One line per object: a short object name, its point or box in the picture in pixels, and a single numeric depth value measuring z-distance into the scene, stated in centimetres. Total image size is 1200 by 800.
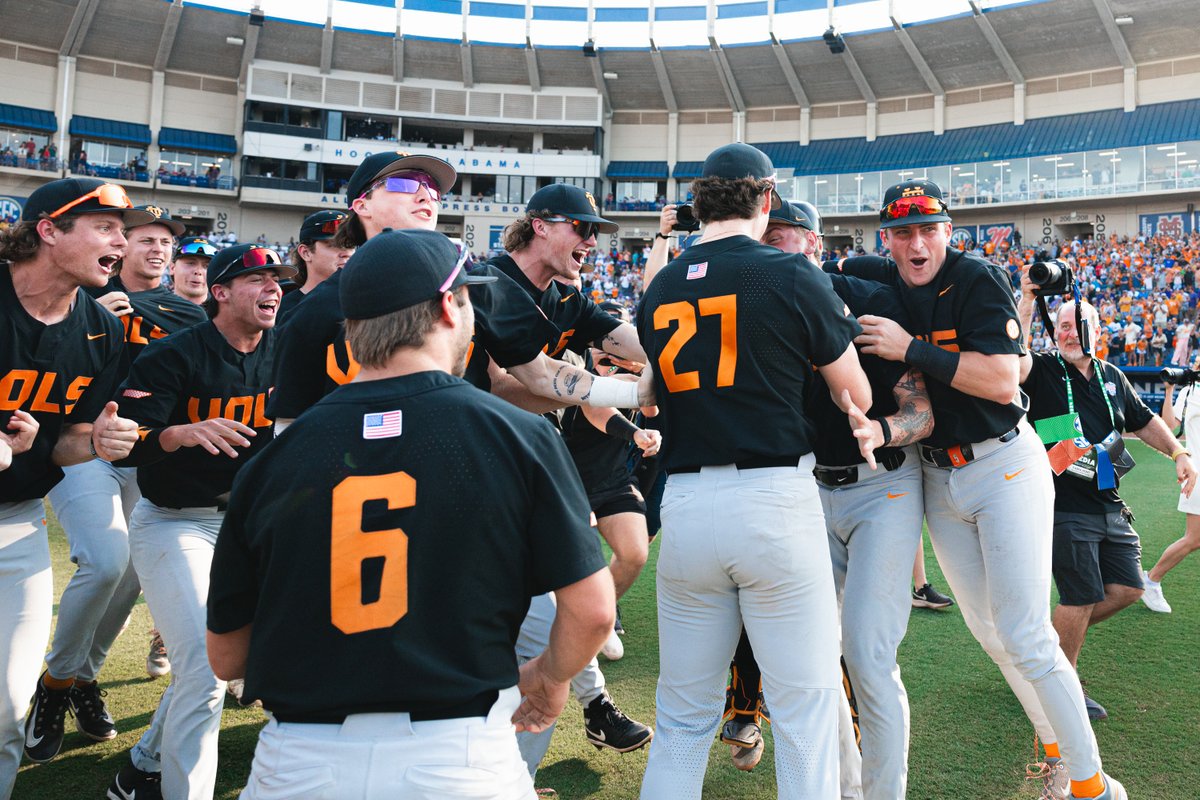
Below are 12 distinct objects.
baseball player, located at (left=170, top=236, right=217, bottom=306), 595
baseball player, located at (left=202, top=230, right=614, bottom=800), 171
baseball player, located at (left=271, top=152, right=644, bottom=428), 291
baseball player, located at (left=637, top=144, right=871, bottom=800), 284
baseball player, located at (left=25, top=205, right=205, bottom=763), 426
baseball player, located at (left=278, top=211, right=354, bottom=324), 523
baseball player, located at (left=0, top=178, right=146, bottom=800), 330
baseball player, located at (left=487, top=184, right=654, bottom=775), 419
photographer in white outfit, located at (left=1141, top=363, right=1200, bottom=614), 652
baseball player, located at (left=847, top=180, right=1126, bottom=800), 350
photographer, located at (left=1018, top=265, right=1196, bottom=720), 471
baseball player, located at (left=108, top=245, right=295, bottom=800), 332
